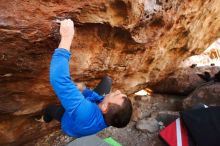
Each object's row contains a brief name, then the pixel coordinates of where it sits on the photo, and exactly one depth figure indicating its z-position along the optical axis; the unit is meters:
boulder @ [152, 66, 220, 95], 2.50
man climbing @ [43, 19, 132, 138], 1.05
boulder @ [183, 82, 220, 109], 2.28
